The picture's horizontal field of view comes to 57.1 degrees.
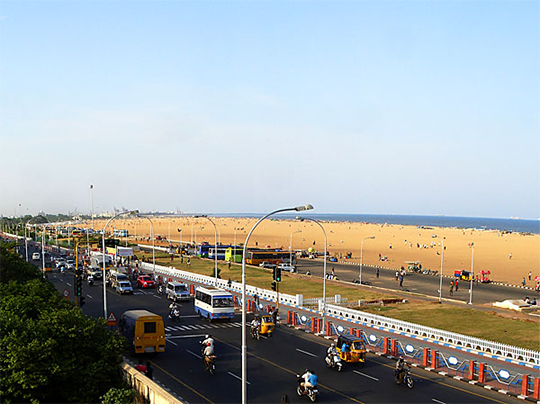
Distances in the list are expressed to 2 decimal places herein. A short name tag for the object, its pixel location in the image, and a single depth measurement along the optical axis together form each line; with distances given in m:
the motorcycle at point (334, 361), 25.78
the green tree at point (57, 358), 17.73
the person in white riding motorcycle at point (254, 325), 32.97
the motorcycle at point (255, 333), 32.78
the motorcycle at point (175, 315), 38.22
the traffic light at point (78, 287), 35.36
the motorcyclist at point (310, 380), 20.95
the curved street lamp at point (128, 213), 34.14
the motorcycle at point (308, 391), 20.89
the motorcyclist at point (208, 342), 25.17
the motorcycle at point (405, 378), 23.06
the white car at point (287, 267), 76.66
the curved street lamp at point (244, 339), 16.92
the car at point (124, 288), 52.06
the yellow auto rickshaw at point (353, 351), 26.75
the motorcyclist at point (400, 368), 23.55
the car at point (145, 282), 58.12
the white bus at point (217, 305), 37.94
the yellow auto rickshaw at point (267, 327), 33.81
